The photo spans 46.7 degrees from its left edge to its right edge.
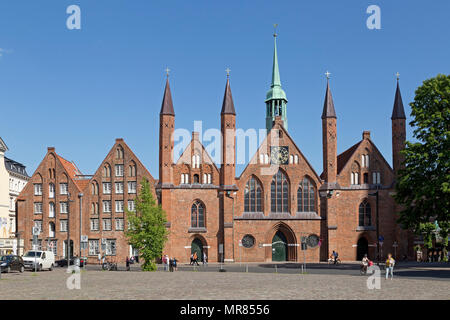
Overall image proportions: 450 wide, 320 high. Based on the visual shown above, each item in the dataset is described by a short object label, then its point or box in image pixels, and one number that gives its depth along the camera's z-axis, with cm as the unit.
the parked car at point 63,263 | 5625
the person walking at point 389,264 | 3169
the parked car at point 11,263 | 3928
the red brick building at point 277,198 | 6066
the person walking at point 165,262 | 4656
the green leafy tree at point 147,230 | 4384
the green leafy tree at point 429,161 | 4072
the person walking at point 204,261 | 5356
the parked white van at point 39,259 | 4400
